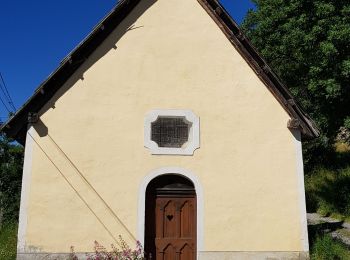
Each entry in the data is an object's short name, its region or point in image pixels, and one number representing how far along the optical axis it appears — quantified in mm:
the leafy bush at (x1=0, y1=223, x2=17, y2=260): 8841
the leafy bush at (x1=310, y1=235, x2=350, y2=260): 8586
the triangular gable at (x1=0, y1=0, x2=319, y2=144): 8391
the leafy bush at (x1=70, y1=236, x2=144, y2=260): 7891
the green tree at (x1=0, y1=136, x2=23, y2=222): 16547
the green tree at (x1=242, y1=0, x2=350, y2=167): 14773
